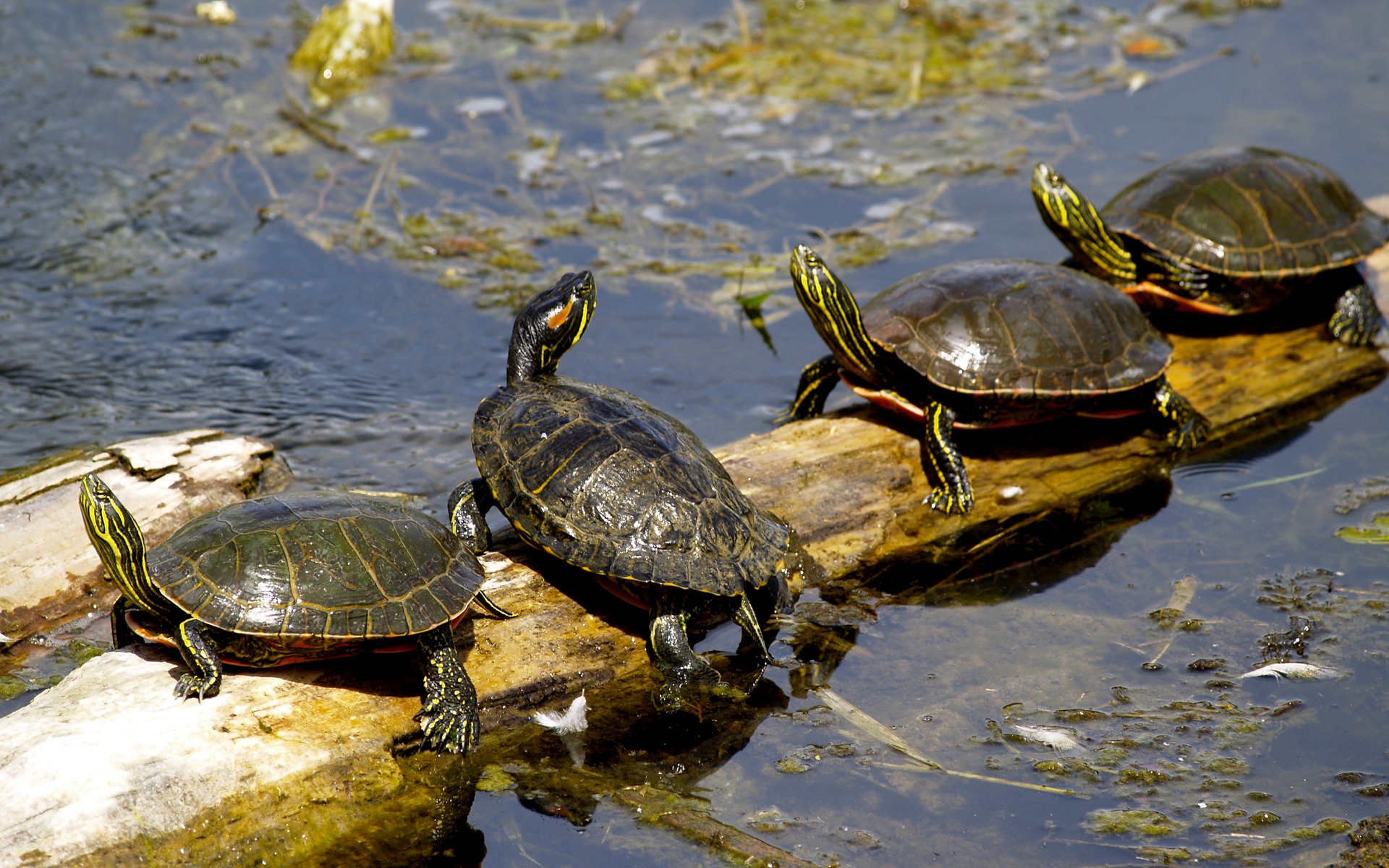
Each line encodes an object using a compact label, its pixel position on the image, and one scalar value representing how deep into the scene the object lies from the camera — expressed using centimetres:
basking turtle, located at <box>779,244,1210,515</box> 999
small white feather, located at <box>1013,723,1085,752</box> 757
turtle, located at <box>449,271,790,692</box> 782
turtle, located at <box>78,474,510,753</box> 686
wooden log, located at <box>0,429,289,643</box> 851
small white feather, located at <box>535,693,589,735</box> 766
